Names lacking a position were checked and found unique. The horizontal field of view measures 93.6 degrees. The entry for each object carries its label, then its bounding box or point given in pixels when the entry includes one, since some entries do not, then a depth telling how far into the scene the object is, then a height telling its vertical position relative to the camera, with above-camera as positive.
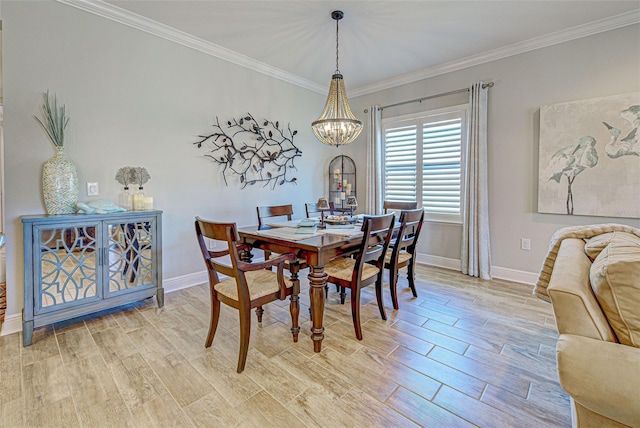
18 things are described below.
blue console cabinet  2.11 -0.42
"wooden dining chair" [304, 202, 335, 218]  3.47 +0.03
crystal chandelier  2.71 +0.80
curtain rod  3.53 +1.51
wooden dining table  1.98 -0.27
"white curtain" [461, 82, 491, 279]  3.55 +0.27
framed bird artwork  2.78 +0.53
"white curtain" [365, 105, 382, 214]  4.50 +0.74
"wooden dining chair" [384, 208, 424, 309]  2.50 -0.38
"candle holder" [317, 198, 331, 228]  2.65 +0.05
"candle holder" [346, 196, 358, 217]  2.88 +0.08
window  3.86 +0.70
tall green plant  2.37 +0.69
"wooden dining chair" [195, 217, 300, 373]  1.75 -0.50
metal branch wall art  3.51 +0.76
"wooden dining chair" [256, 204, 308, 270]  3.07 -0.02
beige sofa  0.88 -0.42
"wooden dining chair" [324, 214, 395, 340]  2.14 -0.46
